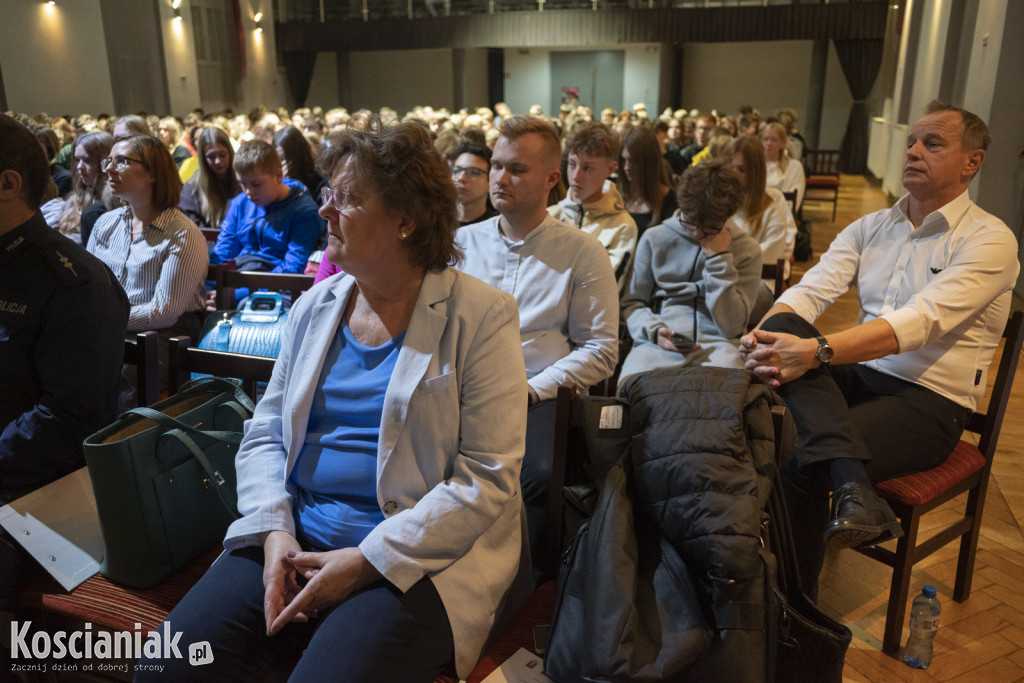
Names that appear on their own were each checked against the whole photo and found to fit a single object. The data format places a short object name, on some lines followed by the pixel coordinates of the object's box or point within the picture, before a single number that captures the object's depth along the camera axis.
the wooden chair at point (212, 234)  4.46
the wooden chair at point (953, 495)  2.12
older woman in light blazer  1.41
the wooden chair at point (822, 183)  10.30
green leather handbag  1.61
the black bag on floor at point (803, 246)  7.46
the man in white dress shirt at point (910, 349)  2.14
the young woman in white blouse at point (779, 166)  6.50
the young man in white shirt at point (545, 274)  2.39
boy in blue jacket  3.91
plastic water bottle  2.15
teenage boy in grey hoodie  2.78
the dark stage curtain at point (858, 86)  17.39
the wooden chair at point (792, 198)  5.92
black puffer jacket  1.41
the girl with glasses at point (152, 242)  3.07
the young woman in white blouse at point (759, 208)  4.27
